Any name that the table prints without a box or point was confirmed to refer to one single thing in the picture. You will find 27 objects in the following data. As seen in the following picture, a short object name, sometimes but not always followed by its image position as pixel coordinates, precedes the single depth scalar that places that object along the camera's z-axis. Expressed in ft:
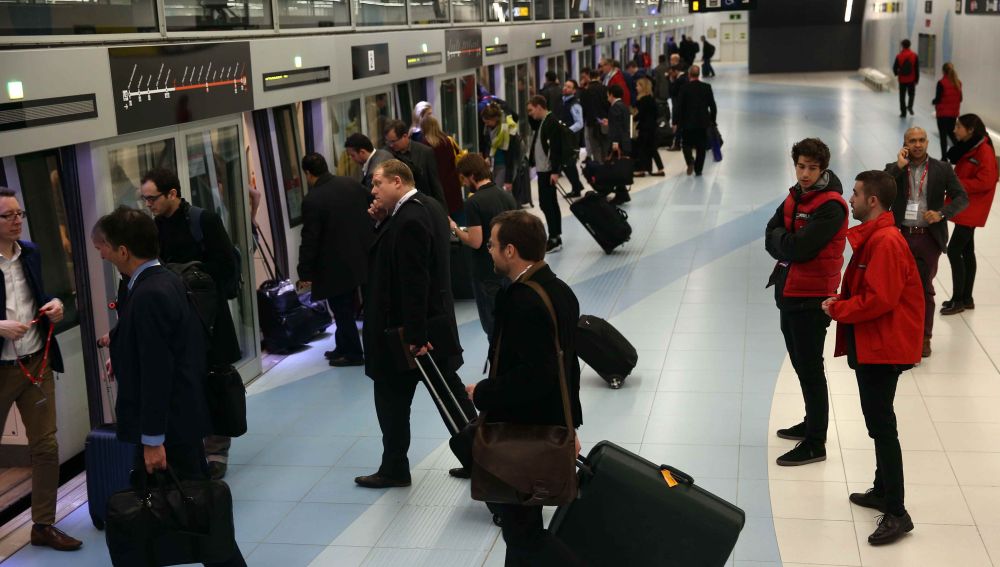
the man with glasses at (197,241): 17.78
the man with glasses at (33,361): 15.66
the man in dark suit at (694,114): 53.31
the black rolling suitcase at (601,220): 36.09
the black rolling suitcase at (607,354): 22.88
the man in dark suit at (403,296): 16.48
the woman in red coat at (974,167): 25.44
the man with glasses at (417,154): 27.68
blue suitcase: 16.71
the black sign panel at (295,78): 25.07
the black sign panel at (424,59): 36.68
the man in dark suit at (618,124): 47.80
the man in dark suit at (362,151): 25.68
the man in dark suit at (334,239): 24.43
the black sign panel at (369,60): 31.24
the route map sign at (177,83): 18.59
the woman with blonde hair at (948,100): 55.72
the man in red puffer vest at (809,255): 17.04
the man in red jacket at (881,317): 14.76
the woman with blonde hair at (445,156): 31.19
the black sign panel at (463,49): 41.45
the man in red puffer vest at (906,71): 79.30
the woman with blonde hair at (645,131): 53.21
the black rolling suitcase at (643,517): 12.73
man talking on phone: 22.66
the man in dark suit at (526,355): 11.63
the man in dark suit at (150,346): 12.66
